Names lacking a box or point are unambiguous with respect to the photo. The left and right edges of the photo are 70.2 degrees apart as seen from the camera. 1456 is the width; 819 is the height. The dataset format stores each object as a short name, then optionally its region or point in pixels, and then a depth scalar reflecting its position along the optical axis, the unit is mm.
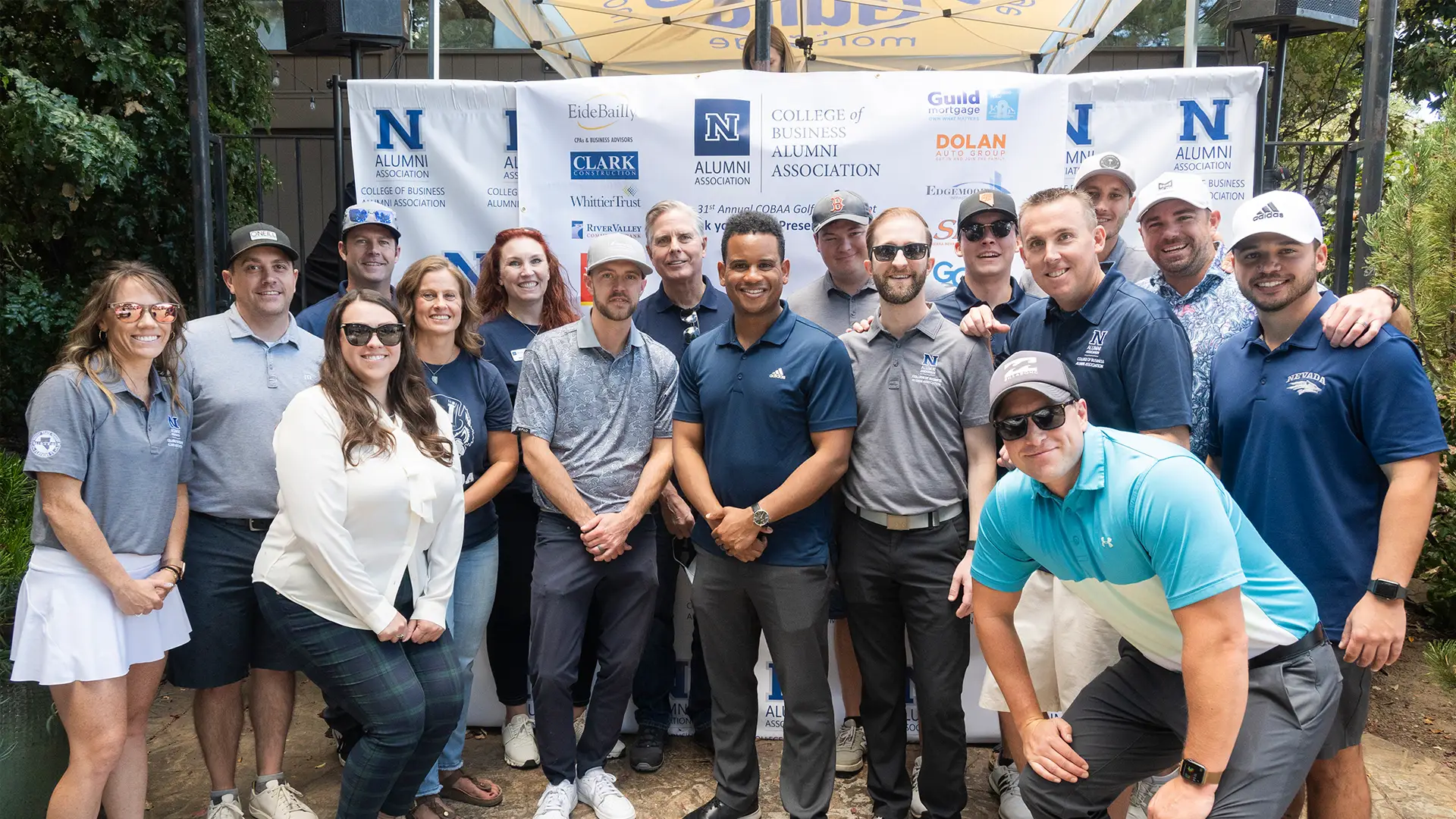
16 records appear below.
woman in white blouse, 3115
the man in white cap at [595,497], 3719
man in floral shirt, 3572
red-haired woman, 4184
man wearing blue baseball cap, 4316
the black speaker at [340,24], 4984
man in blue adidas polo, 3406
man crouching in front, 2393
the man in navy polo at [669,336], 4180
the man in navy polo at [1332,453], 2809
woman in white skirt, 3043
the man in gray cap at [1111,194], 4039
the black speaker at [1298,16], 4703
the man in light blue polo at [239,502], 3477
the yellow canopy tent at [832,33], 6770
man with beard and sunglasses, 3434
